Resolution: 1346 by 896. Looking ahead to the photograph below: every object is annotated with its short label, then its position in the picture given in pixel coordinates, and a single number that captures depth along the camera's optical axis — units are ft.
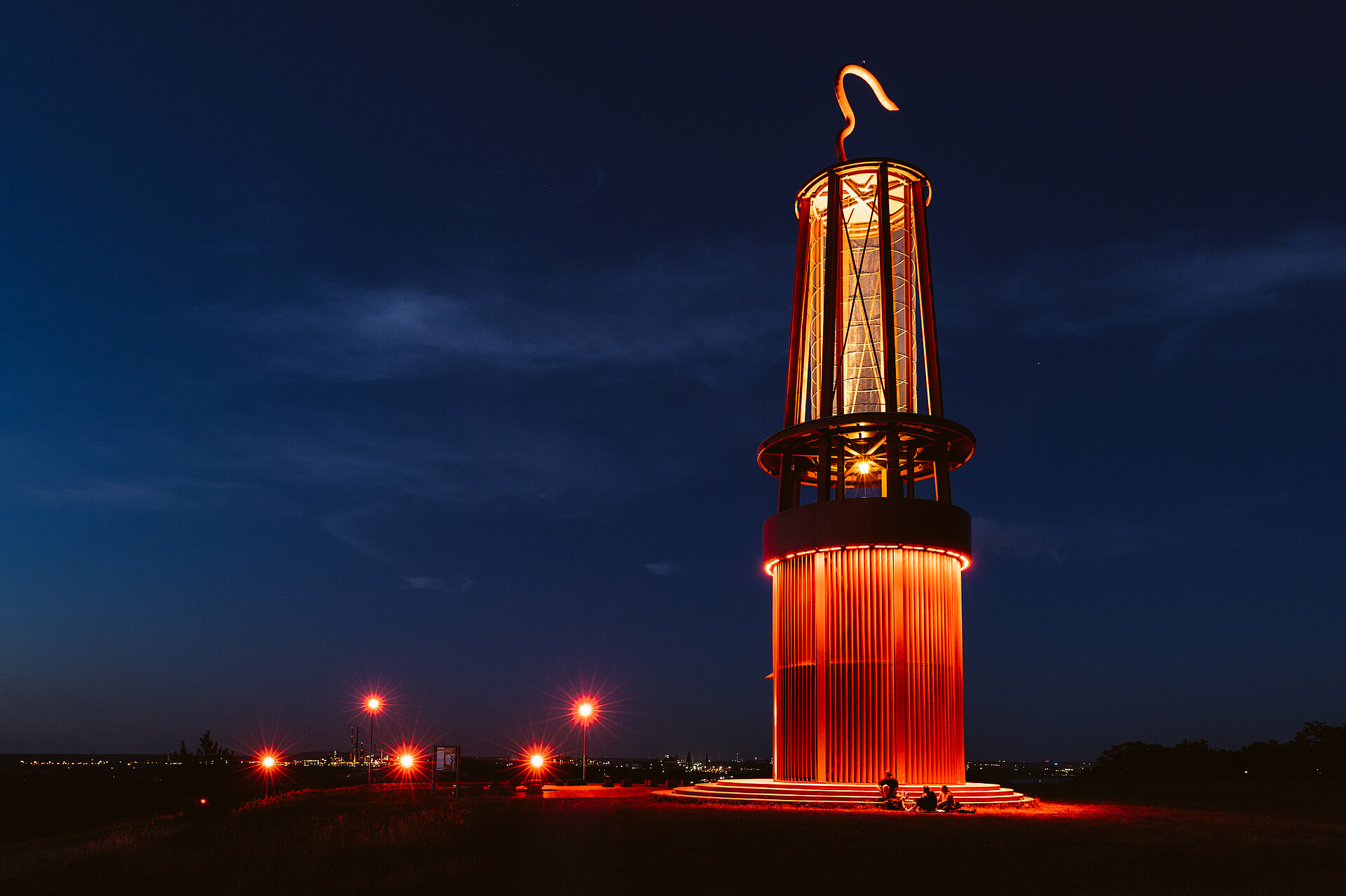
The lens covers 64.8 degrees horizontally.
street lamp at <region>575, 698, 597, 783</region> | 141.08
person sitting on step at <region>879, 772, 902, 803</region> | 91.50
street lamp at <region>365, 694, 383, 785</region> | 169.37
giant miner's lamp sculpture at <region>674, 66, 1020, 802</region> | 103.55
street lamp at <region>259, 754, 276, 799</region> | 153.58
